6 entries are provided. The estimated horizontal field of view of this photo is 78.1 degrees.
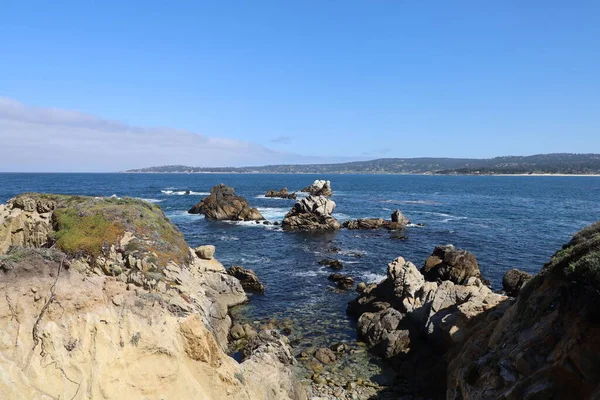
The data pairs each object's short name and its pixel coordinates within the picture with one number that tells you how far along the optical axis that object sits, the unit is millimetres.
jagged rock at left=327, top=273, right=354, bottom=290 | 35688
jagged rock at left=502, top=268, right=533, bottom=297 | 29369
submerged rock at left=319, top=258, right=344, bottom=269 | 42406
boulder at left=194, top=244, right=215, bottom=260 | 35250
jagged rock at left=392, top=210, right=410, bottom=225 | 67375
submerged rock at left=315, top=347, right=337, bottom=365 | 22266
